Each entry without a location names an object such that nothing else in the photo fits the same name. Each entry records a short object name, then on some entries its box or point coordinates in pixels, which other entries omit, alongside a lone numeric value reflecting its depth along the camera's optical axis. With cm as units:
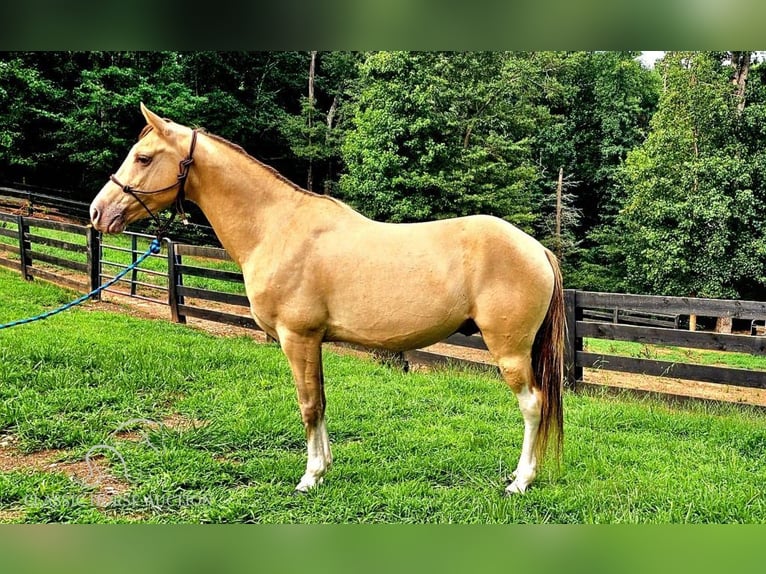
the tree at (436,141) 1759
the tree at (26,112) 1599
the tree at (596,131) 2641
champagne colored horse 304
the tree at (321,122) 2261
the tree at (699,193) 1783
